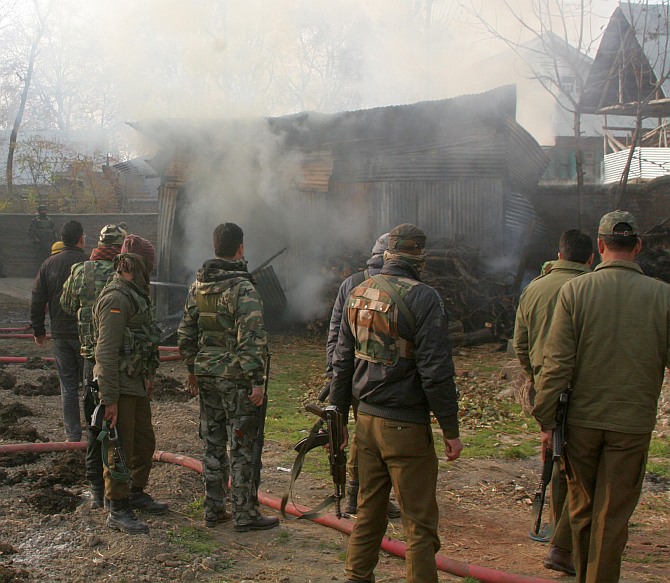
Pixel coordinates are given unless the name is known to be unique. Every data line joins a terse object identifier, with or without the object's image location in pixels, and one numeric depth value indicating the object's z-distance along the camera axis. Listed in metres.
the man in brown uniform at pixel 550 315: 4.28
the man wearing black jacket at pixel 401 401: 3.59
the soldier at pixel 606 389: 3.53
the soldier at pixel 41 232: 21.08
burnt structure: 15.12
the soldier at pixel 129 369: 4.69
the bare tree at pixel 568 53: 16.45
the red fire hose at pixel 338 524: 3.98
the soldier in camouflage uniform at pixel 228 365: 4.68
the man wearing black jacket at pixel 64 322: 6.54
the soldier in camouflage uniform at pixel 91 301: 4.97
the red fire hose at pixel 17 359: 10.80
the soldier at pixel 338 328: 4.68
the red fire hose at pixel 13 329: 13.74
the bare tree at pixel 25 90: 26.81
